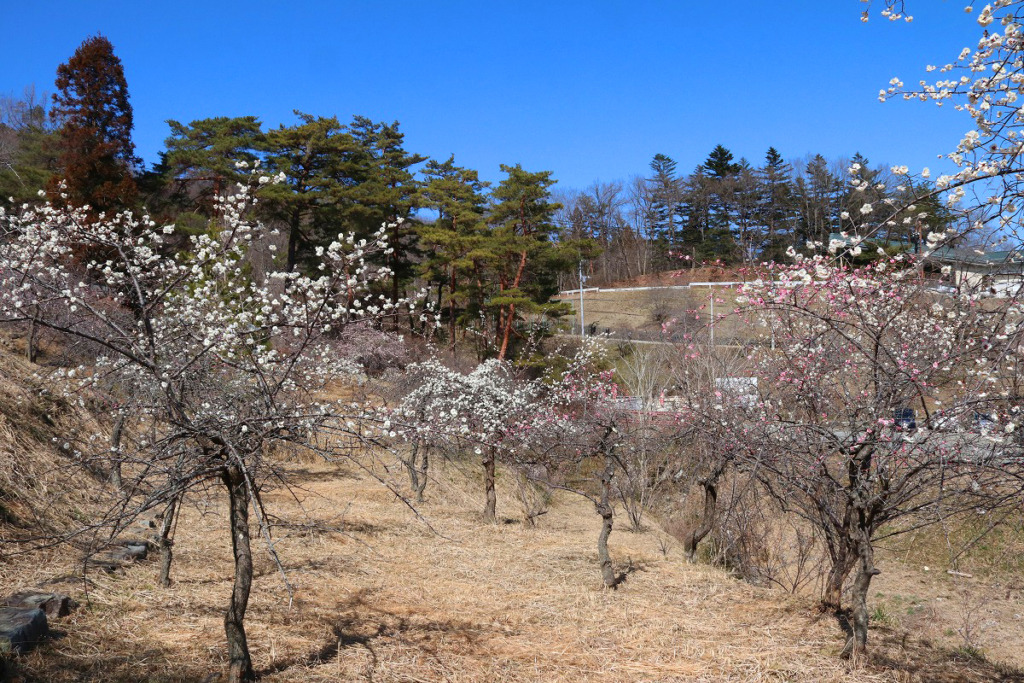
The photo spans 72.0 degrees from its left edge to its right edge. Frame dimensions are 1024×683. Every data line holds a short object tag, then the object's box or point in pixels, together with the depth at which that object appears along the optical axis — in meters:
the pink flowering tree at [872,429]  4.12
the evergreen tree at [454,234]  23.89
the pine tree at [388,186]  24.34
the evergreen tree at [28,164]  19.20
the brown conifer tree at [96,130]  18.14
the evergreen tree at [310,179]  23.58
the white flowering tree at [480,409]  11.26
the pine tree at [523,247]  23.45
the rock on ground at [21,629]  3.98
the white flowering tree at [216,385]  3.67
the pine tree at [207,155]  22.97
